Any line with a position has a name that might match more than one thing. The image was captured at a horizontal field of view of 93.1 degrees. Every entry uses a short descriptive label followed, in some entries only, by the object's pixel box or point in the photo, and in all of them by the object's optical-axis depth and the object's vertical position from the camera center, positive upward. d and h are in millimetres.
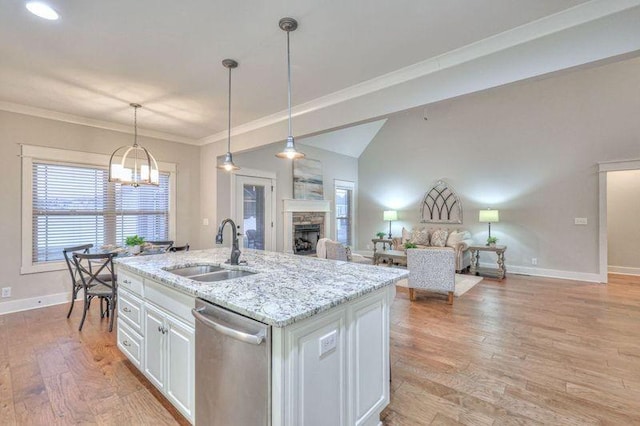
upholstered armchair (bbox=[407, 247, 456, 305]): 4238 -801
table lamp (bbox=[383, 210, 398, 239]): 7762 -12
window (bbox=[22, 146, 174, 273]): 4031 +94
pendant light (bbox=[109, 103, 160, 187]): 3443 +564
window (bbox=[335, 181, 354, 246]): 8336 +102
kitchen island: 1292 -621
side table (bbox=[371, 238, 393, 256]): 7523 -658
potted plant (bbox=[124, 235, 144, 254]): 3838 -380
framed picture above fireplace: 6941 +829
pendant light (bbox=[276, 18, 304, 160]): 2248 +520
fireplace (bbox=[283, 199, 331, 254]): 6746 -216
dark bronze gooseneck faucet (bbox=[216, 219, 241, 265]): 2469 -322
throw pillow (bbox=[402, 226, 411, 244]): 7306 -504
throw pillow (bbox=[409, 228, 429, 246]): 7033 -528
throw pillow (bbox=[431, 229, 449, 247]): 6699 -523
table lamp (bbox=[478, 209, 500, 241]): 6184 -30
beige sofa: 6176 -573
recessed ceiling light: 1986 +1379
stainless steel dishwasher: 1305 -726
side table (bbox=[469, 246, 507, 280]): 5781 -947
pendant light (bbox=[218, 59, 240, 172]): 2760 +616
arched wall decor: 7098 +227
